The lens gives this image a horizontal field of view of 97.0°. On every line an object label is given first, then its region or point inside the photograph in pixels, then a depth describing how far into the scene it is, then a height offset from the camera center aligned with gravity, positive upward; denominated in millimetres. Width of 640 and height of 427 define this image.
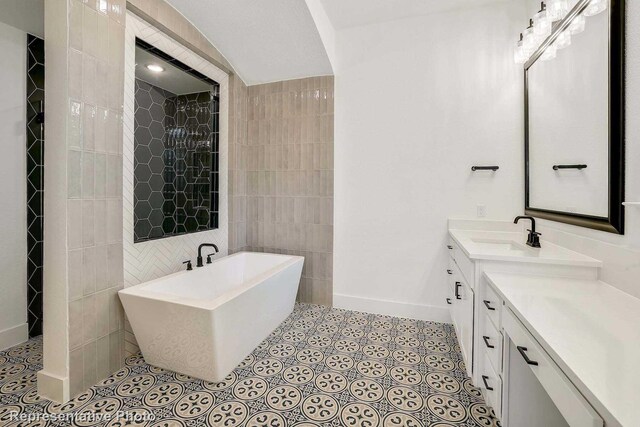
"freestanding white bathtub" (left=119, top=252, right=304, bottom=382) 1622 -685
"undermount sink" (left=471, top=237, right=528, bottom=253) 1863 -234
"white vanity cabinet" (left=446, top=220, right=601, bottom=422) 1372 -438
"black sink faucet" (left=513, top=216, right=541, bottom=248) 1863 -175
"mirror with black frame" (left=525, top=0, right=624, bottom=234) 1327 +535
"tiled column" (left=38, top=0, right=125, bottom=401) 1562 +106
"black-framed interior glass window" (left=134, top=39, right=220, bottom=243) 2121 +552
